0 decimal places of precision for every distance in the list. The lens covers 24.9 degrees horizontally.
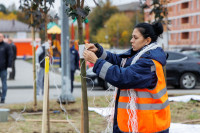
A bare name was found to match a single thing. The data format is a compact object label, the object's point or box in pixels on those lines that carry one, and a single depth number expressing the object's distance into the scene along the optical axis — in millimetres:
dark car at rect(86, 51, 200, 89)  17694
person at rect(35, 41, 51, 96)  14628
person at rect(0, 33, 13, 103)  13028
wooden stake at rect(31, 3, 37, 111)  10461
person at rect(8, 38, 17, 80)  20858
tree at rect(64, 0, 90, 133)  5279
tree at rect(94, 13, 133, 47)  98825
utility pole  11896
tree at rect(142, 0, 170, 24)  11628
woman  4056
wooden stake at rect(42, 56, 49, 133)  5650
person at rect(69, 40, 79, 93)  14908
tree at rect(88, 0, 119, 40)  111269
